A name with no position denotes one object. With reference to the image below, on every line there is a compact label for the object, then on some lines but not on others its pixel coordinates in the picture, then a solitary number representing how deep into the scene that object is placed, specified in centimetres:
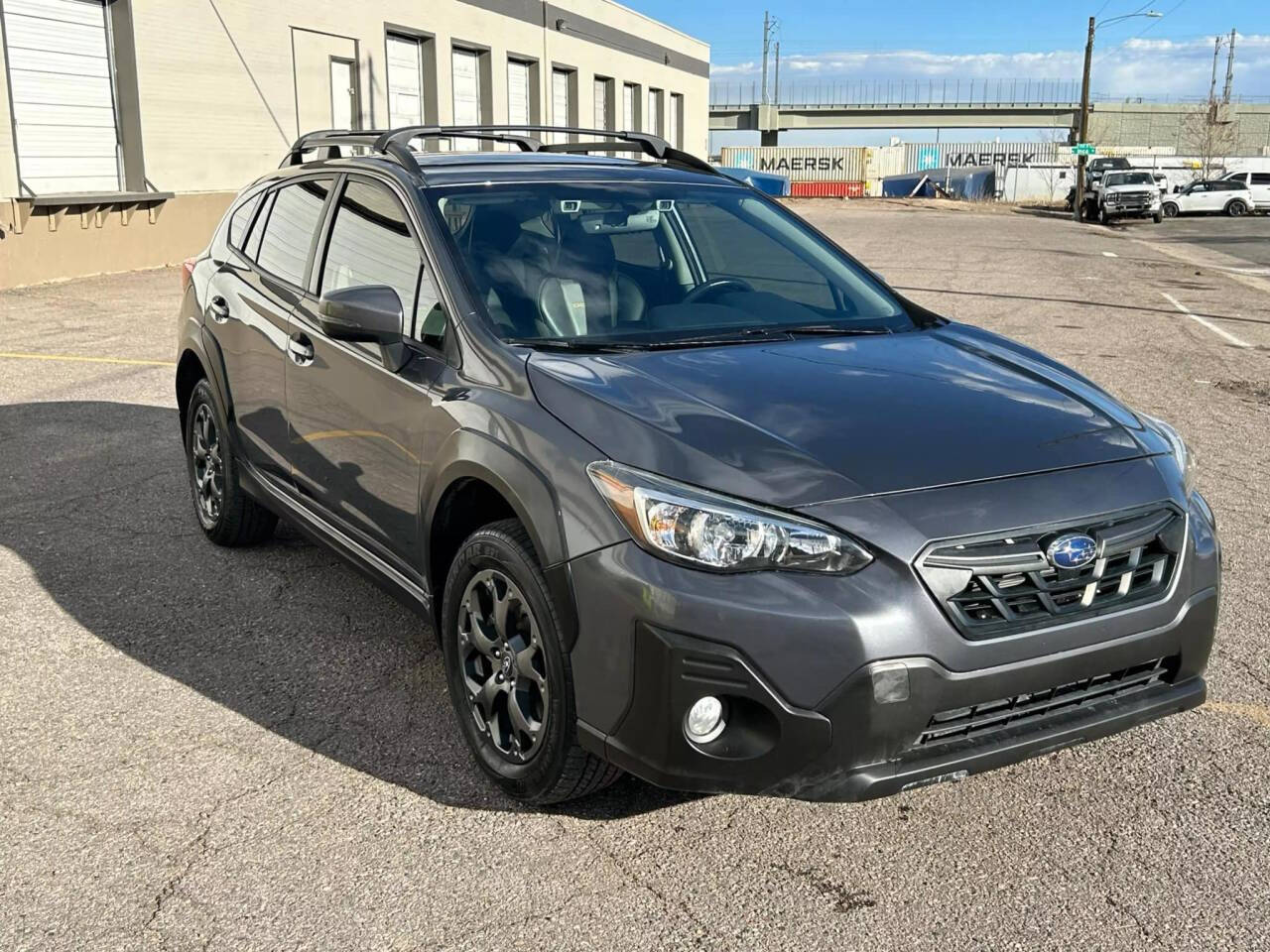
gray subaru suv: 283
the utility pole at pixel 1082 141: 5309
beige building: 1770
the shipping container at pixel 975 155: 8994
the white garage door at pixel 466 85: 2967
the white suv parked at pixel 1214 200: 5178
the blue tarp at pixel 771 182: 4094
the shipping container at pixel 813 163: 8188
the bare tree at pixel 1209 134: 8025
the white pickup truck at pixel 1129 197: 4678
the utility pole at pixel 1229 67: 10865
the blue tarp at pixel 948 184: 7344
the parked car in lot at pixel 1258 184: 5188
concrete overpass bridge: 8956
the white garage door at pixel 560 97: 3503
